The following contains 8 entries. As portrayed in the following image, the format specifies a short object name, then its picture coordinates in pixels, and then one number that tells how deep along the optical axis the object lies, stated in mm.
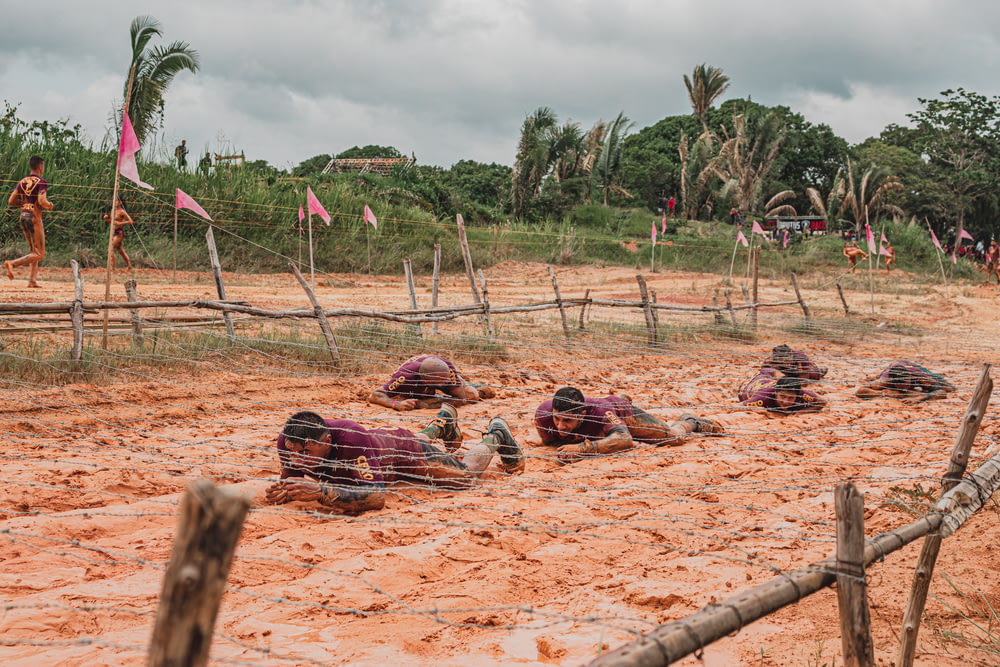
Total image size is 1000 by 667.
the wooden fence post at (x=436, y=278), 9523
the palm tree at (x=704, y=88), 34000
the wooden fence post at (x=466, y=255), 9620
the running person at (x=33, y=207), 9688
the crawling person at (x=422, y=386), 6219
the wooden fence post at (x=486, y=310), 8703
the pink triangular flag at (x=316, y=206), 10203
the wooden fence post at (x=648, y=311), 9997
